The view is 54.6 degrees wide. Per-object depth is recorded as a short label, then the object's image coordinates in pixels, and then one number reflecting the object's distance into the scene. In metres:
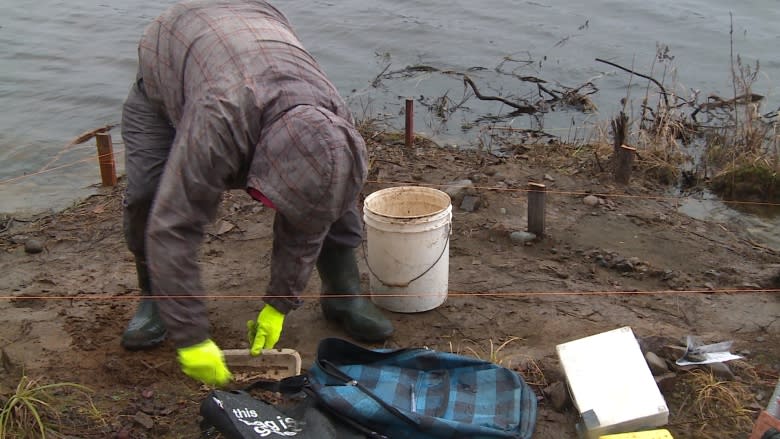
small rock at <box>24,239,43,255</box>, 4.54
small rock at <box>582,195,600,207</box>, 5.06
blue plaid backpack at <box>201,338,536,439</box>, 2.70
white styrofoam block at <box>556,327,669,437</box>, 2.77
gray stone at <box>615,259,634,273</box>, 4.20
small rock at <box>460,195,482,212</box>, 4.87
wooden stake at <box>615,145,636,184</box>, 5.35
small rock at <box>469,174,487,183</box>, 5.38
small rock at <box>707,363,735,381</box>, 3.05
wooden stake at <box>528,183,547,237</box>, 4.35
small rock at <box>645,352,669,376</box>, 3.06
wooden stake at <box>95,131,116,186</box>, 5.54
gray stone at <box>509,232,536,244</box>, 4.50
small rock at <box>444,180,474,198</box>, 5.02
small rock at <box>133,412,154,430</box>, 2.84
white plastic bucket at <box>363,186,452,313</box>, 3.58
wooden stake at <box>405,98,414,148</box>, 5.93
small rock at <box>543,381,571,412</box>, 2.99
